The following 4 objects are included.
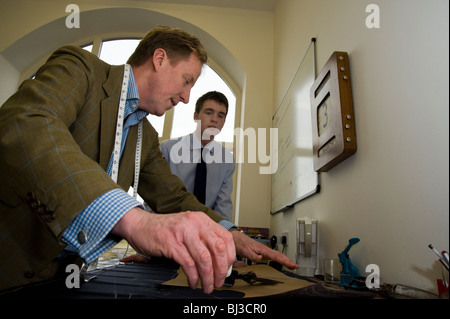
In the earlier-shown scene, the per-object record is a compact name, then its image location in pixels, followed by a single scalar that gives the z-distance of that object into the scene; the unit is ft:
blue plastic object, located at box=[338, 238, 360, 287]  2.99
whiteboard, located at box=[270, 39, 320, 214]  5.25
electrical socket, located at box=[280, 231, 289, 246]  6.44
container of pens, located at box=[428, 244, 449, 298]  1.71
